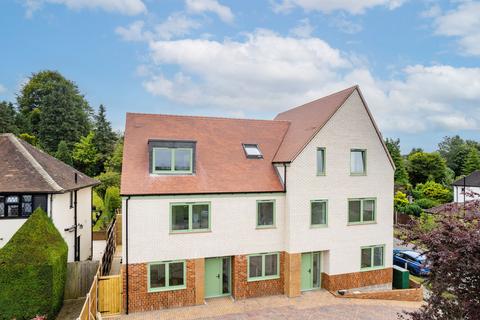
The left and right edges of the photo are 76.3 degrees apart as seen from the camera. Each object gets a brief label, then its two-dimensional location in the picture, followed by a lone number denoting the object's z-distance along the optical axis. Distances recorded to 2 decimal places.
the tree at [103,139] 48.07
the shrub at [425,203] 42.00
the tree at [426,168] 57.28
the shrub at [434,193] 46.38
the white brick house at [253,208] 14.03
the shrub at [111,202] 30.68
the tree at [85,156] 46.56
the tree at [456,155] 69.88
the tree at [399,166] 54.14
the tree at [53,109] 52.81
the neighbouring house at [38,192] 14.56
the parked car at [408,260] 21.30
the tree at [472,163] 62.84
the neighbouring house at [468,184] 40.83
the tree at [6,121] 49.62
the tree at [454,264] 6.73
